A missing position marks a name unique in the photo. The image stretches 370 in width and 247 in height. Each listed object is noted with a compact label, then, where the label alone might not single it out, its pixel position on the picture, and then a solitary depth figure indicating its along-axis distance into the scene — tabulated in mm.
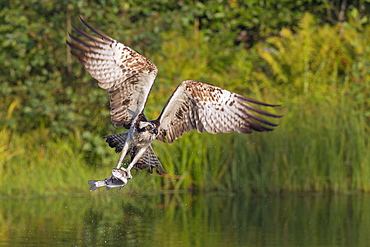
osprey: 18250
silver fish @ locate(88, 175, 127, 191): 18391
